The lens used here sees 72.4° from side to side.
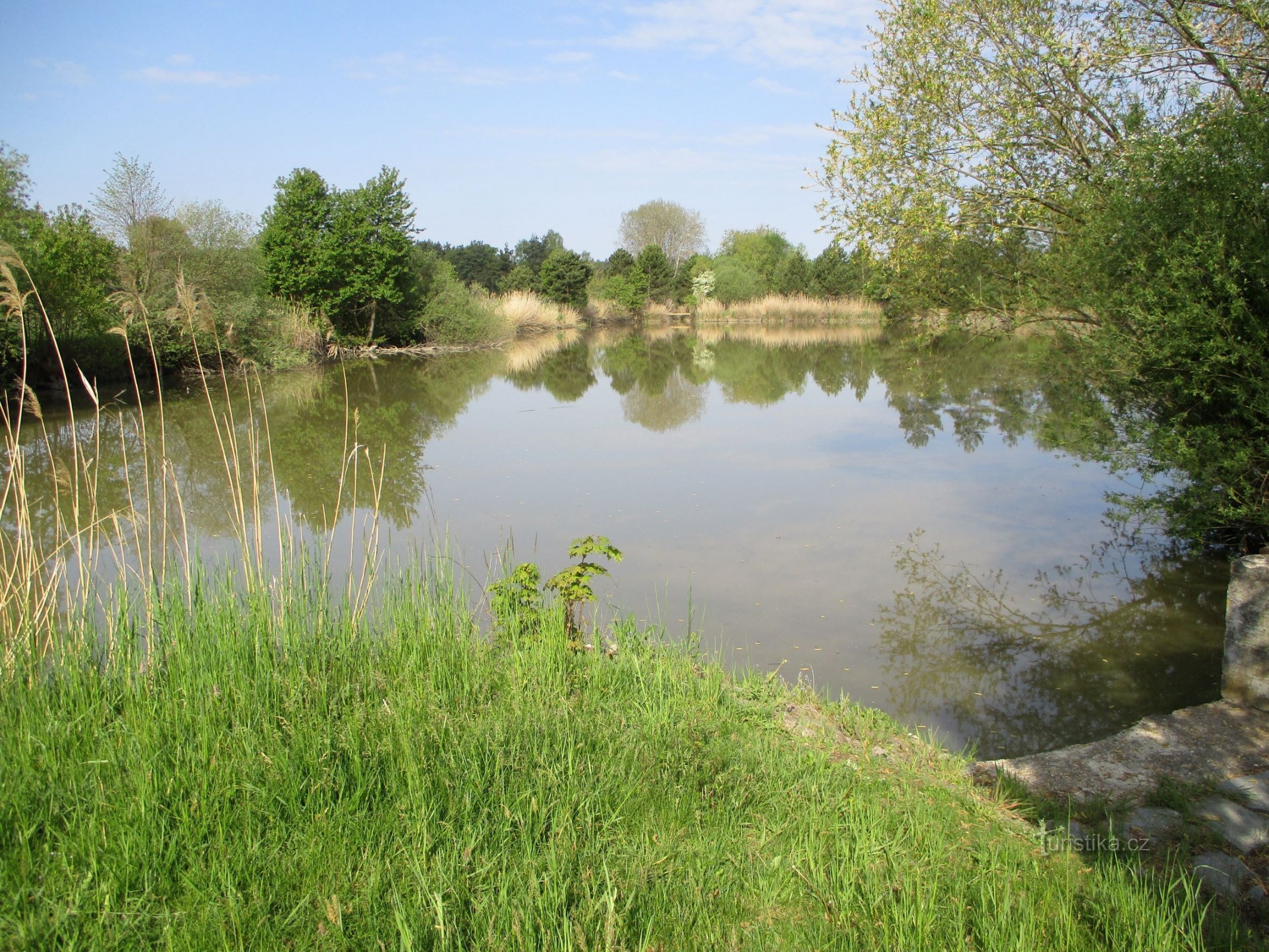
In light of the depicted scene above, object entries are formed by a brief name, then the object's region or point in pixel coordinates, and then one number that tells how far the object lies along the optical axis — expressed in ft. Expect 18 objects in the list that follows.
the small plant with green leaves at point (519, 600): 14.12
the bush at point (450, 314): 102.06
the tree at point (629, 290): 166.71
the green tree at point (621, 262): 175.11
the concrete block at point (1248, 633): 14.33
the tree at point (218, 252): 75.15
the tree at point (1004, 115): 27.71
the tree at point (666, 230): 221.66
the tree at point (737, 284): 167.22
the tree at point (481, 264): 184.24
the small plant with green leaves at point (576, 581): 14.17
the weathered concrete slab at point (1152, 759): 11.96
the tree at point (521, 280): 159.94
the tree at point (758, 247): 213.46
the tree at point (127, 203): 80.02
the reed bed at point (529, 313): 124.47
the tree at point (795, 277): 160.56
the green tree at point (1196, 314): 17.70
